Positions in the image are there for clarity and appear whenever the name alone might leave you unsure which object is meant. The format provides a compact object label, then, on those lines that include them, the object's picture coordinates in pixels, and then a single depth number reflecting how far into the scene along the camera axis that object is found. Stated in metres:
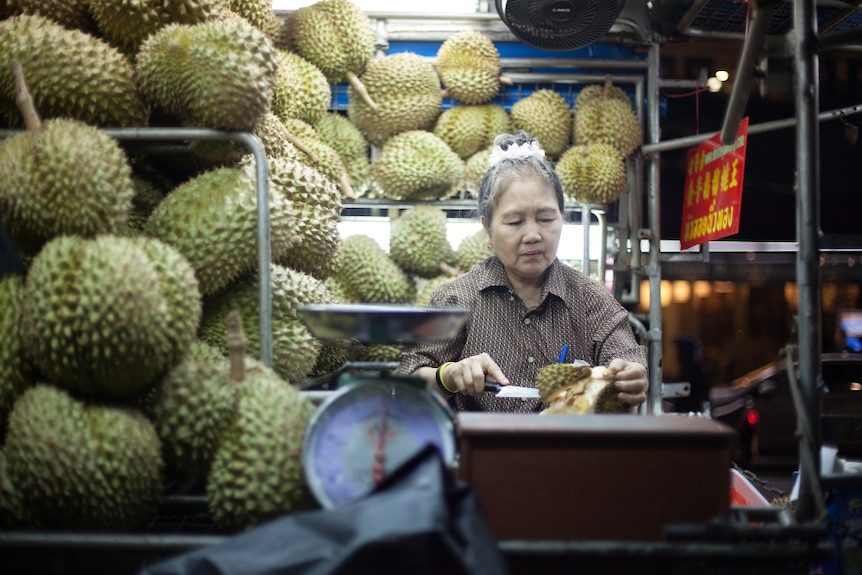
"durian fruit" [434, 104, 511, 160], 4.51
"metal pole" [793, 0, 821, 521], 1.56
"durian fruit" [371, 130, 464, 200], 4.23
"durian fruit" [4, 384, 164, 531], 1.58
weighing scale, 1.45
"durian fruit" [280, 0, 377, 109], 4.23
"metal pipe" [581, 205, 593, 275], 4.16
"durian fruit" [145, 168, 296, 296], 2.03
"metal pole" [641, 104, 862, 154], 3.51
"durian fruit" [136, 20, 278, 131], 1.99
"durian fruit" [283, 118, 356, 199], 3.61
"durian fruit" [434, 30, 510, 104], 4.48
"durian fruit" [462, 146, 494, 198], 4.41
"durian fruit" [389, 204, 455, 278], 4.26
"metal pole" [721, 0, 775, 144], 1.56
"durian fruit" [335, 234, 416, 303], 4.09
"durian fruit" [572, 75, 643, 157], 4.40
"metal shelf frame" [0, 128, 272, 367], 1.89
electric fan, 3.72
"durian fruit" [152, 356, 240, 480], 1.69
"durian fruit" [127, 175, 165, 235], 2.23
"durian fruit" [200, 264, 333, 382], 2.25
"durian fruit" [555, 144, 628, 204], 4.34
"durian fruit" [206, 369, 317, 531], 1.49
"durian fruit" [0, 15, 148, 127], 1.97
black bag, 1.13
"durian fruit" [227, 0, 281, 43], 2.87
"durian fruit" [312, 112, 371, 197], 4.34
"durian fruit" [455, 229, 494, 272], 4.33
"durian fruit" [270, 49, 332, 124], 3.81
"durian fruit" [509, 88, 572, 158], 4.48
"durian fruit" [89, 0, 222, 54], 2.16
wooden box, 1.42
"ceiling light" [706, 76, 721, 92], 4.36
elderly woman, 2.73
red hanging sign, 3.70
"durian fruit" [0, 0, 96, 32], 2.20
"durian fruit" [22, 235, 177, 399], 1.62
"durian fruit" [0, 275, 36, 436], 1.75
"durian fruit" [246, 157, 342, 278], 2.49
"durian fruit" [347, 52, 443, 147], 4.43
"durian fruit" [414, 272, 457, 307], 4.25
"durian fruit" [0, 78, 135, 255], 1.75
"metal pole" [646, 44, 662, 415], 4.15
